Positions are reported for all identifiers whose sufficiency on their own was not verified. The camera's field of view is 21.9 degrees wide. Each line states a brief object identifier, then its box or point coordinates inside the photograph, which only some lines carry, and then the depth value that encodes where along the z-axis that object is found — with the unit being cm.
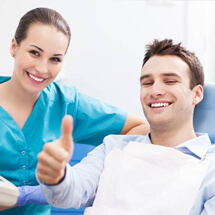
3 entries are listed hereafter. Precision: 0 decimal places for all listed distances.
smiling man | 120
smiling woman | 144
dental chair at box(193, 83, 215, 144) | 148
